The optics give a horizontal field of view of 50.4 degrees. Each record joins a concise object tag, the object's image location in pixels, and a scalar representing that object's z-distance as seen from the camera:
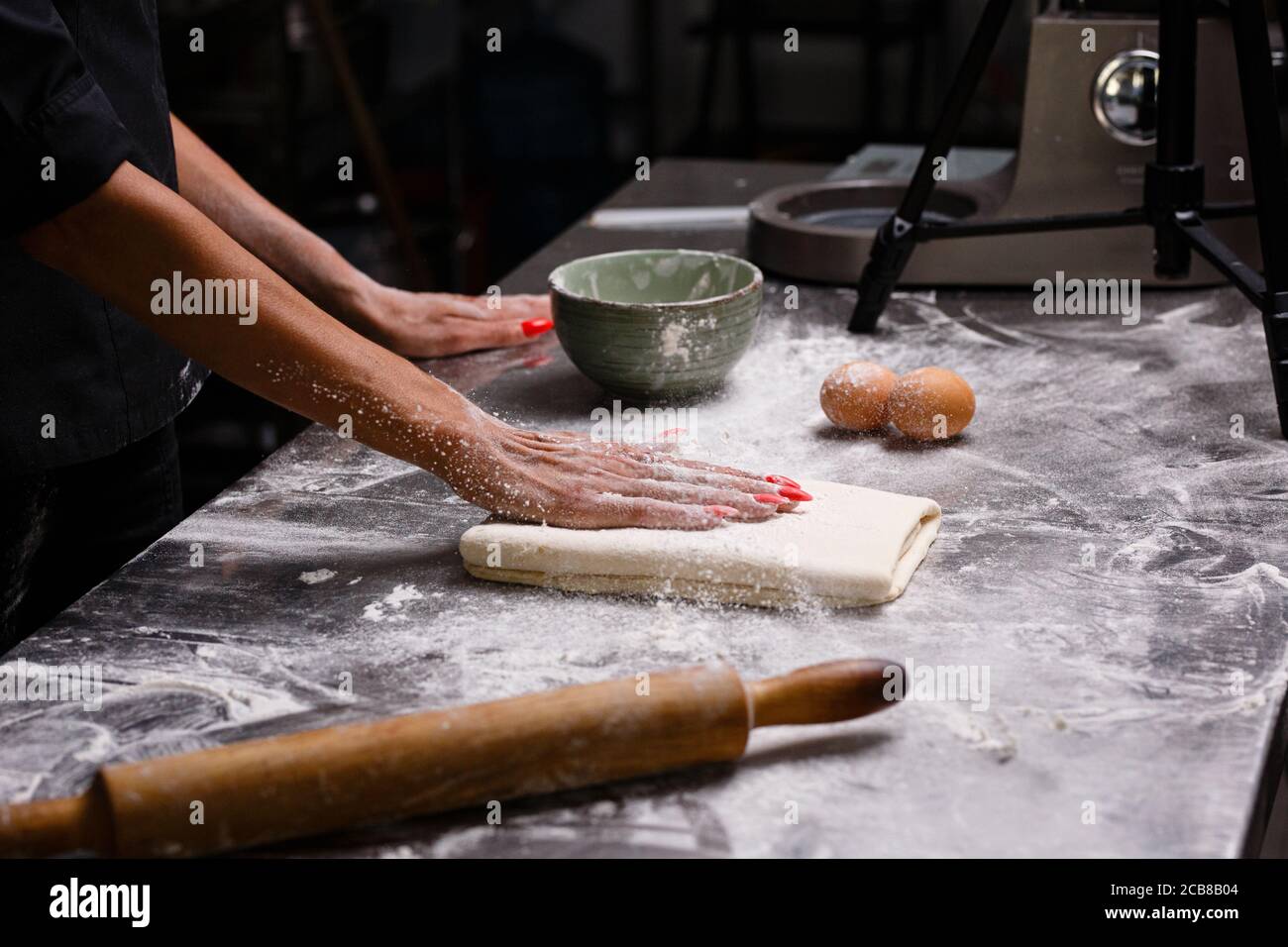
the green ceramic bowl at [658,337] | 1.45
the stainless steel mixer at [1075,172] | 1.82
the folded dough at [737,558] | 1.08
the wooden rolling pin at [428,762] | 0.80
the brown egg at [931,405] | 1.39
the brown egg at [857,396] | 1.41
